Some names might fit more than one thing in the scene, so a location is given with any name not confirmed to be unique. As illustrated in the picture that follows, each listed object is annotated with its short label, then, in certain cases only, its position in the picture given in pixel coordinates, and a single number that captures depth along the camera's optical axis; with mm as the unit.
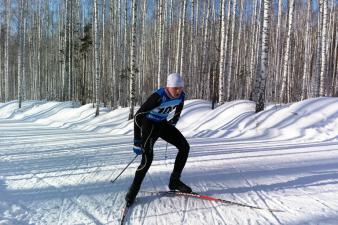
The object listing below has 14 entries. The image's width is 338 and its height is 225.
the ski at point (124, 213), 3870
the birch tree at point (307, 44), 22616
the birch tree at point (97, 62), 18609
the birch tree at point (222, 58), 15461
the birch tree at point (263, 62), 12374
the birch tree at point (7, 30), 30520
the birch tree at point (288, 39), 16297
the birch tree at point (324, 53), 15234
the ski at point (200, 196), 4228
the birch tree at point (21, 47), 27359
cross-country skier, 4480
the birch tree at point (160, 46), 18922
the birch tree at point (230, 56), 18000
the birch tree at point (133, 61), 15383
